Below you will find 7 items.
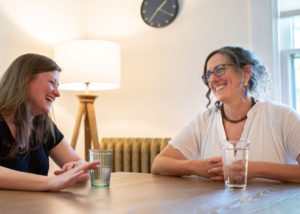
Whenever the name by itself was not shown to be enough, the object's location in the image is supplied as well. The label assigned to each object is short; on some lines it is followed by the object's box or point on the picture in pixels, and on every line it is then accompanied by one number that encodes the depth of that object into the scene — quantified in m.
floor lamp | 2.87
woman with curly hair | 1.53
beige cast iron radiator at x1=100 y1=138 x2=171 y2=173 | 3.04
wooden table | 0.77
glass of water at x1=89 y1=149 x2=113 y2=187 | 1.09
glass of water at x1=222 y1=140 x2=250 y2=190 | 1.05
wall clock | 3.17
